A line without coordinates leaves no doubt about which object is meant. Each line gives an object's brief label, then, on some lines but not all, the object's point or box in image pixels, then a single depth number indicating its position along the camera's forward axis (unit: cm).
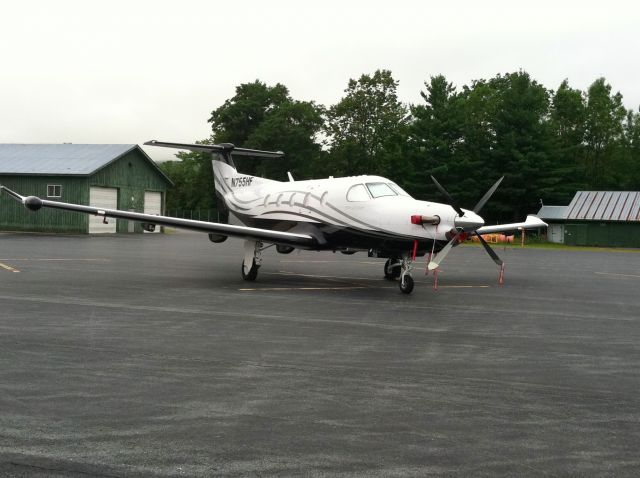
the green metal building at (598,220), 6041
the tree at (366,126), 8475
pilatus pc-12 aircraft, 1778
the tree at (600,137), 9400
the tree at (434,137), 7081
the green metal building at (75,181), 5641
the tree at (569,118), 9225
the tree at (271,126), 9012
